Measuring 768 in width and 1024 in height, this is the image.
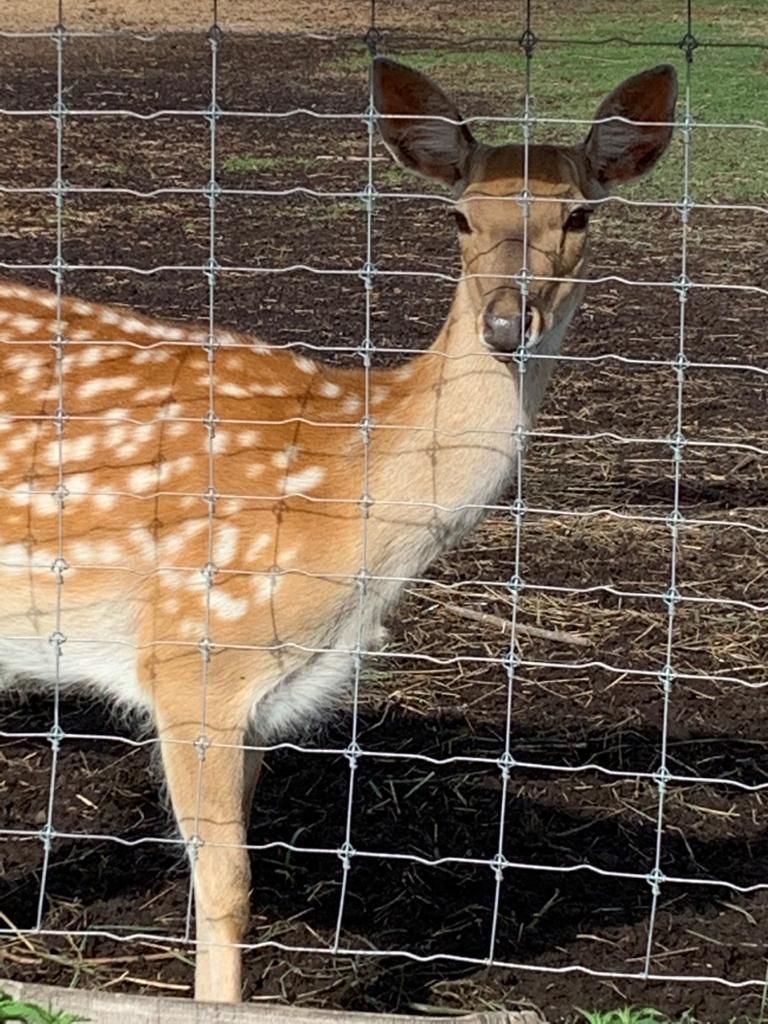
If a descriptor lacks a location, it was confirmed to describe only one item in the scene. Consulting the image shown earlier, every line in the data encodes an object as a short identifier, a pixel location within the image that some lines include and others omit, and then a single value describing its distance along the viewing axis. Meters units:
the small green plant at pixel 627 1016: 3.22
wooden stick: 5.48
